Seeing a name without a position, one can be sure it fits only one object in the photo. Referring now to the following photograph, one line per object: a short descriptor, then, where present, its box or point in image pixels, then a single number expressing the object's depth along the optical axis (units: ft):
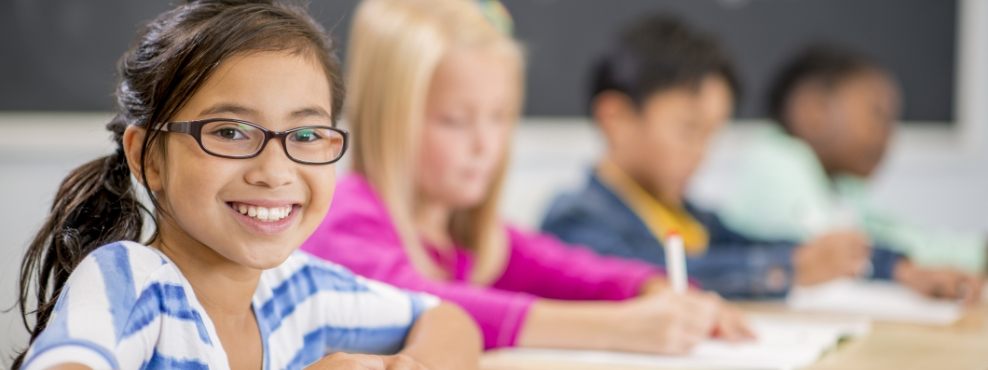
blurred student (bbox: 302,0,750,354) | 5.90
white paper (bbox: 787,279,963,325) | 7.05
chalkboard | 9.68
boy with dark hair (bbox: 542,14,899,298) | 7.70
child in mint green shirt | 9.73
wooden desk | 5.63
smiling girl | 4.32
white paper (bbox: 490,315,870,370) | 5.68
